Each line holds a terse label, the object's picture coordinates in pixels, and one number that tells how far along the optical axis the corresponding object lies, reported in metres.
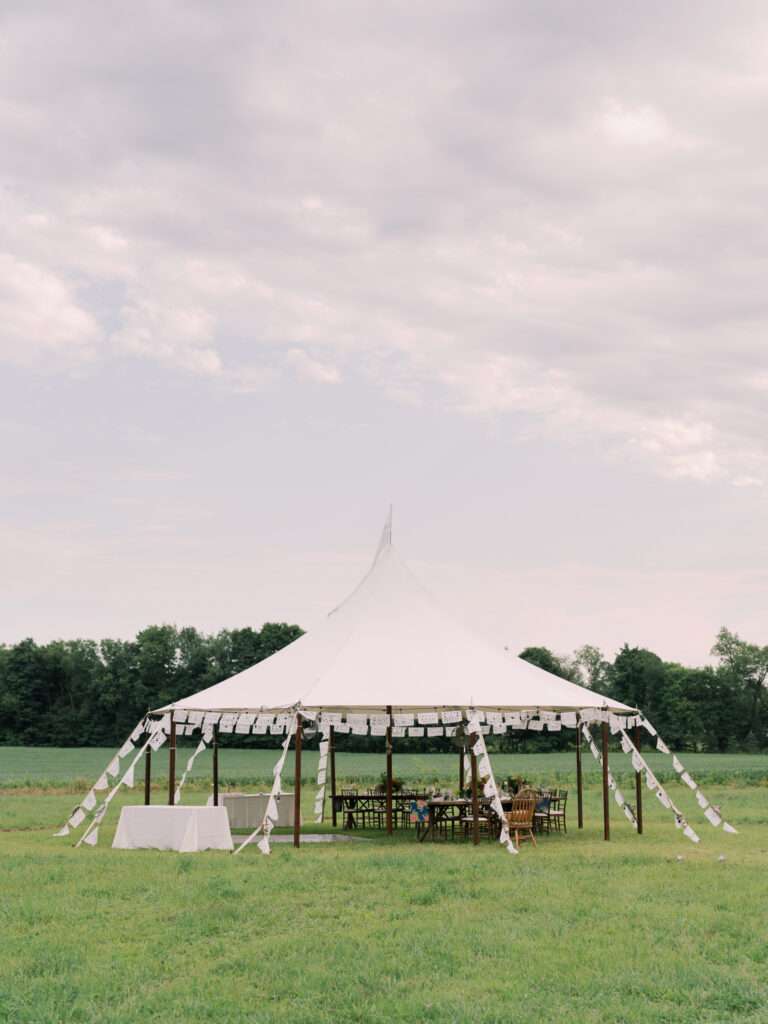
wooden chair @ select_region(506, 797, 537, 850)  15.66
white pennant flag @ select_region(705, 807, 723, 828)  17.65
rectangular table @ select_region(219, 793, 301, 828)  19.47
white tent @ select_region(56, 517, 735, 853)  16.11
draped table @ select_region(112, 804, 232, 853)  15.27
